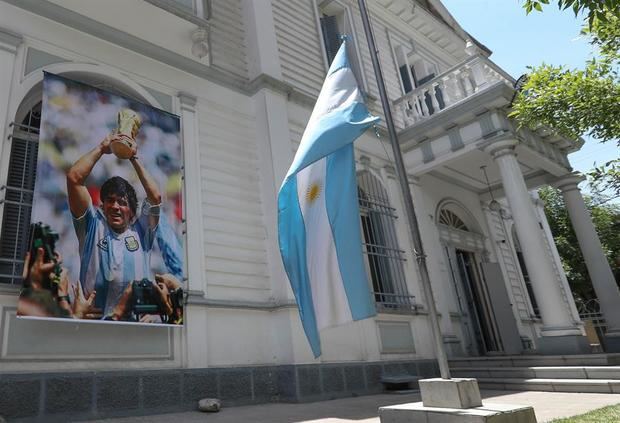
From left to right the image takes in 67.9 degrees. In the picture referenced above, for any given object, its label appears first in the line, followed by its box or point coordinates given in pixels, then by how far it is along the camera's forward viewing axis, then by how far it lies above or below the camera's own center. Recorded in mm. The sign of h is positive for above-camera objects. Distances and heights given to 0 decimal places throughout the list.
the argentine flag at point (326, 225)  4105 +1333
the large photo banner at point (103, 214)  5164 +2291
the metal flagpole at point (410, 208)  4016 +1439
